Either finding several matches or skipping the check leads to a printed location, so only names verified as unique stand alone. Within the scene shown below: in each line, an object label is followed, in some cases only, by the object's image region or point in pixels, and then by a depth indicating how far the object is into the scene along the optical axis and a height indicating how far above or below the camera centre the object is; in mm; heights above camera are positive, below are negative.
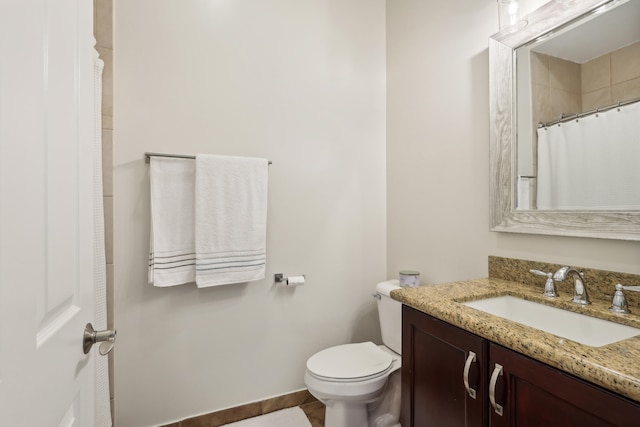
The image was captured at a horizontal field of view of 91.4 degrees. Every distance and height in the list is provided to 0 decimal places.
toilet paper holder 1837 -380
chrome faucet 1015 -241
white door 435 +10
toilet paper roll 1827 -387
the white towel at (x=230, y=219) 1583 -20
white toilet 1436 -775
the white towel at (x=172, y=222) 1523 -31
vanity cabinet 642 -444
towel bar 1533 +302
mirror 1037 +406
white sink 908 -356
